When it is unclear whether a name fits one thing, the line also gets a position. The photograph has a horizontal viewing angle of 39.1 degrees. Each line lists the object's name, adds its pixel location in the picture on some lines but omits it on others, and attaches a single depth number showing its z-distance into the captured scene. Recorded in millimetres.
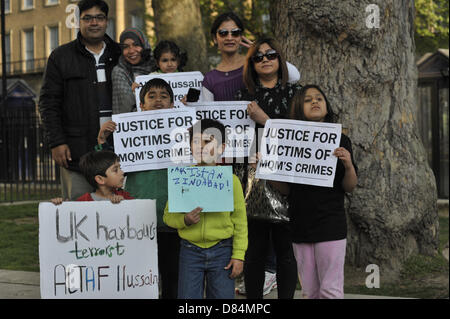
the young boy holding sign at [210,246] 3744
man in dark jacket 4738
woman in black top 4348
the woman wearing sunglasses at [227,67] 4570
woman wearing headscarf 4727
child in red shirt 4074
